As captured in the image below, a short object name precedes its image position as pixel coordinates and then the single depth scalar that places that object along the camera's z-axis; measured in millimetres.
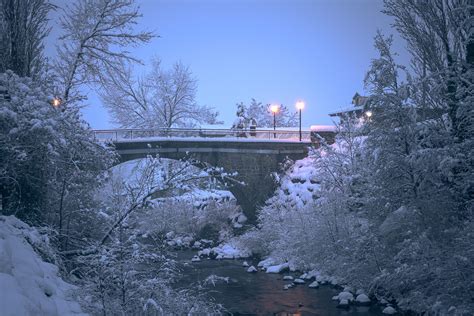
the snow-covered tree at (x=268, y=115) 61719
